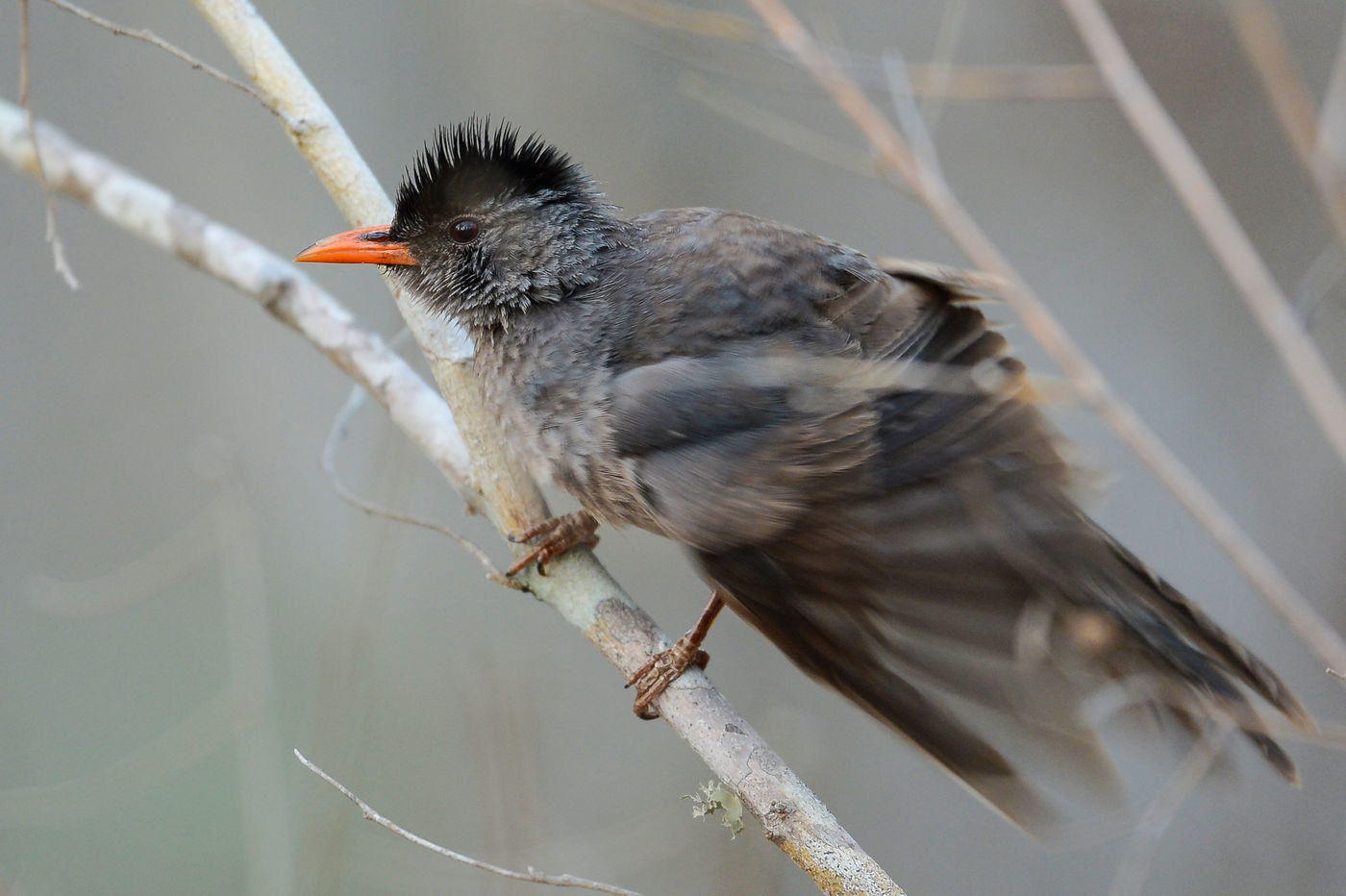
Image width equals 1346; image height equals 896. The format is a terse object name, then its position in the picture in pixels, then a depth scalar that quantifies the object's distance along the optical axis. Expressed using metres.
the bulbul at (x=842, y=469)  4.36
